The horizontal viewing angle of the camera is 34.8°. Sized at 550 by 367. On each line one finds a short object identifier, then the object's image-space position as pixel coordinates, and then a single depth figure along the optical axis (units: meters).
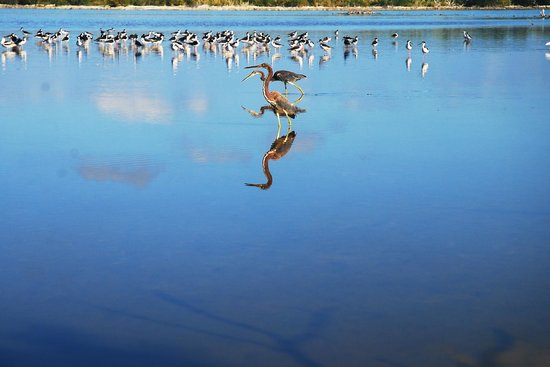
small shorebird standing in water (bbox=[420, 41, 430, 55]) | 28.94
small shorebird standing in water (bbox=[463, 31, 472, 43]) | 36.87
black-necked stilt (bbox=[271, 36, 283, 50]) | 32.91
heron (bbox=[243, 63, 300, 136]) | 12.82
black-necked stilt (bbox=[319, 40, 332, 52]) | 32.31
